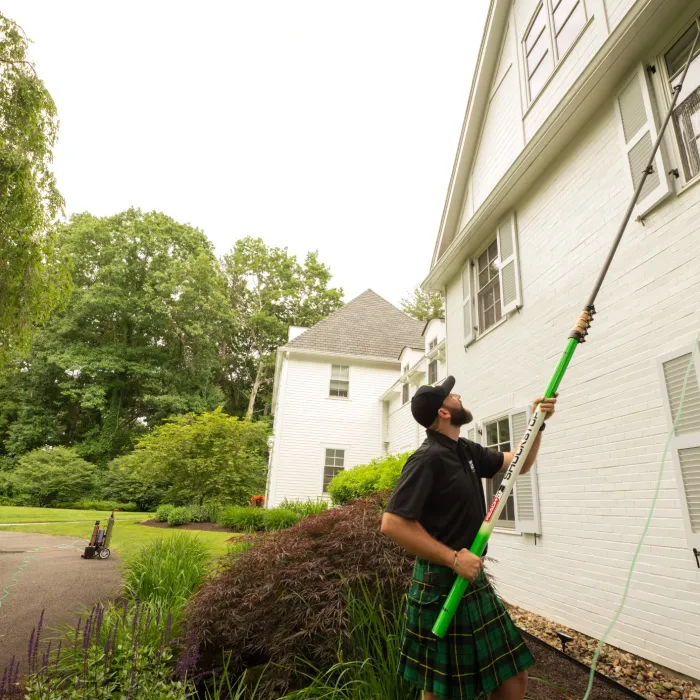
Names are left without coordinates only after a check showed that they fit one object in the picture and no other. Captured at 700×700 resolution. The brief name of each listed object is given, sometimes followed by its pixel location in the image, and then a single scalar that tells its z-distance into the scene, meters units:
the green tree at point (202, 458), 13.91
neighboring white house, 16.09
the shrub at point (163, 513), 13.98
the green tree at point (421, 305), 30.34
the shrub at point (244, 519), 11.56
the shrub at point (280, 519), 10.49
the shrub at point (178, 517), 13.38
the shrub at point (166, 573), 4.35
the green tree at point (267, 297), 32.09
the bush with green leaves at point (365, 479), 9.31
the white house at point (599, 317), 3.61
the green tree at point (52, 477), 20.52
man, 1.81
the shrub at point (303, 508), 11.45
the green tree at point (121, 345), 25.97
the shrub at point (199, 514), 13.80
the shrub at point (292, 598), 2.88
